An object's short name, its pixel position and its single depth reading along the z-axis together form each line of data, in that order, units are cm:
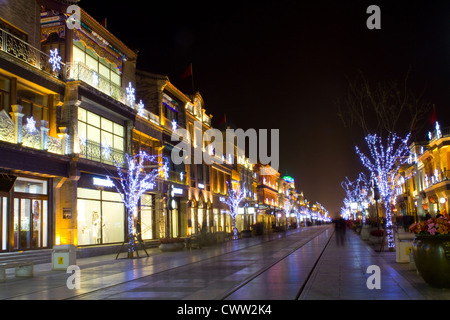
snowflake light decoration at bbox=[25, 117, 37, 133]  2158
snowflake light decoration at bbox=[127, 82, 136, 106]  3166
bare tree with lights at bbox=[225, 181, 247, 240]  5588
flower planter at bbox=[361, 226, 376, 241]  3531
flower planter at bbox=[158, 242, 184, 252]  2945
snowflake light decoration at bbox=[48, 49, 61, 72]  2412
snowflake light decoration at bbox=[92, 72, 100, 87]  2709
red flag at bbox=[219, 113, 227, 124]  5962
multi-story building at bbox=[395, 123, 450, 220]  4834
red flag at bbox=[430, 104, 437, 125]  5044
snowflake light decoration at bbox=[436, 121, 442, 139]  4745
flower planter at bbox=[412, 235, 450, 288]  1039
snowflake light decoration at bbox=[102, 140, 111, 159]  2820
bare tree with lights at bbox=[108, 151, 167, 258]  2695
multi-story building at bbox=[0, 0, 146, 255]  2119
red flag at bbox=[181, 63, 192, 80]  4706
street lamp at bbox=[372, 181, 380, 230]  2707
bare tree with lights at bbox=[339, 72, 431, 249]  2700
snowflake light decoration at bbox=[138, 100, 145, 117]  3366
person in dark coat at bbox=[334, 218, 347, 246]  3107
